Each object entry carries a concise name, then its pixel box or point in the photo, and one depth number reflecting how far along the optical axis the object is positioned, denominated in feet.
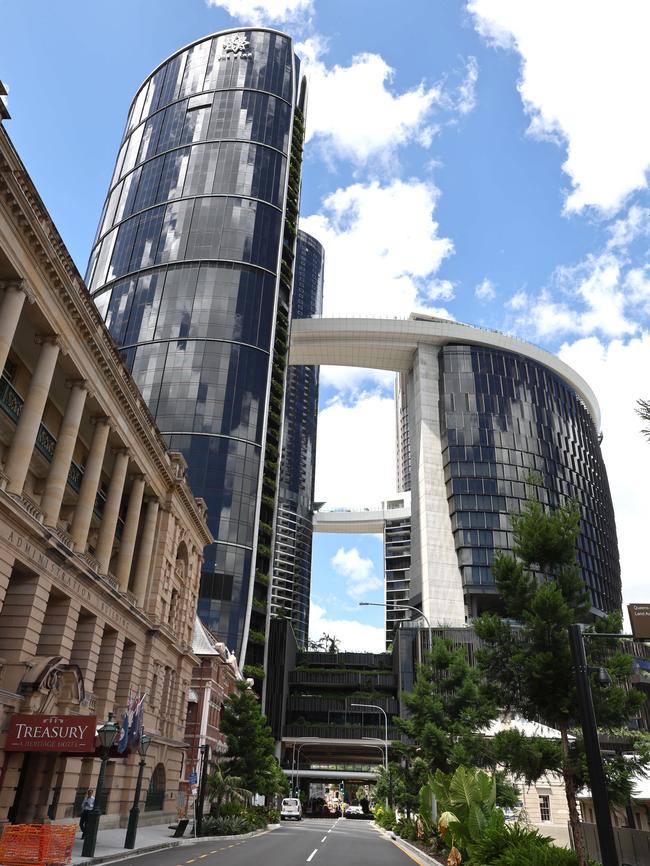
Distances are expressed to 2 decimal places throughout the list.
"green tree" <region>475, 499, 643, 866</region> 64.13
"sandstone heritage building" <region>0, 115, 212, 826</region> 80.69
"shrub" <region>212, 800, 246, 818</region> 130.11
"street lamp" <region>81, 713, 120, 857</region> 65.10
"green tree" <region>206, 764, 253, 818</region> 134.41
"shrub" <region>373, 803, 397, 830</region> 164.77
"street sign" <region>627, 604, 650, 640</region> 42.37
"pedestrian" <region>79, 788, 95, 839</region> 80.13
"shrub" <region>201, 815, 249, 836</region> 115.75
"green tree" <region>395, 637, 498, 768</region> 123.13
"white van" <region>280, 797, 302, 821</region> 224.12
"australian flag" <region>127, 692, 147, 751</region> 91.45
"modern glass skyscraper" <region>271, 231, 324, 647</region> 641.81
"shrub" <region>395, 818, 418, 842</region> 112.78
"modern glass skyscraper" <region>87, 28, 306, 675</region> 299.79
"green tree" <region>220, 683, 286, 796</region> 158.71
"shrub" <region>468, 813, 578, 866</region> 48.91
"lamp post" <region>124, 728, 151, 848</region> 79.25
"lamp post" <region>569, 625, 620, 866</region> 41.04
